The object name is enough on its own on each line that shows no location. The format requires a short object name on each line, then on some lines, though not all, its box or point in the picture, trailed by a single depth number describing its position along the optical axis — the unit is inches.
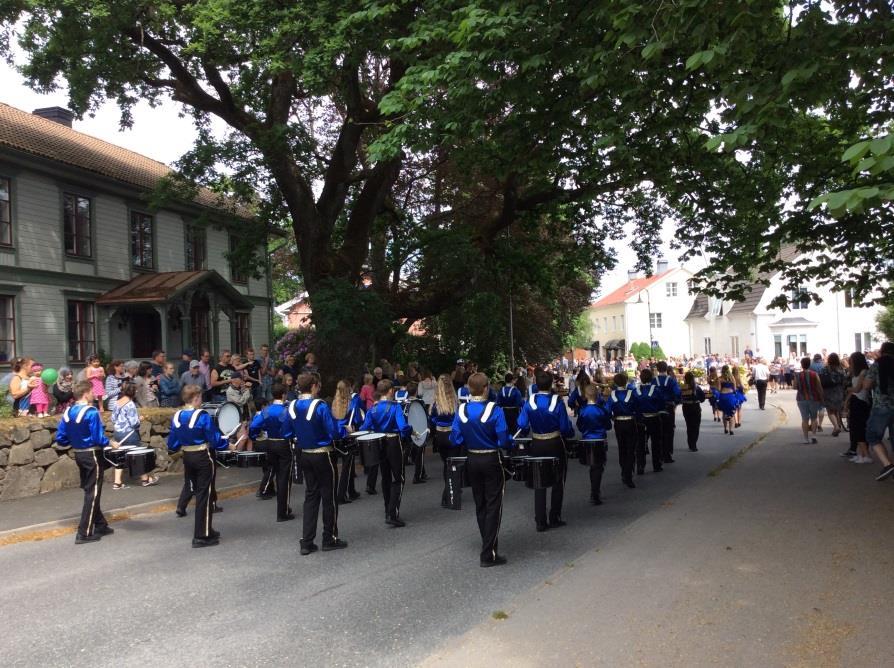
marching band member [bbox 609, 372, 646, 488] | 454.0
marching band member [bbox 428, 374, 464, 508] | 374.9
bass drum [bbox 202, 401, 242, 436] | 368.8
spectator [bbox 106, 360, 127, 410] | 535.5
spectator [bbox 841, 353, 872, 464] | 482.3
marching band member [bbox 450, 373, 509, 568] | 288.7
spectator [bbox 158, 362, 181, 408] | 582.9
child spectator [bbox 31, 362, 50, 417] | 488.7
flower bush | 1103.0
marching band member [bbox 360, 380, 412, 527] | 357.1
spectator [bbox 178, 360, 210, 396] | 593.0
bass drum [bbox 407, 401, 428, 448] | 414.9
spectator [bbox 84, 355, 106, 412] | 530.9
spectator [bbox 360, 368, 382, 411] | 551.5
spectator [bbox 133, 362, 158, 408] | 557.9
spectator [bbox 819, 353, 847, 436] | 639.8
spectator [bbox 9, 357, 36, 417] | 480.7
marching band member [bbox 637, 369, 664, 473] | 500.4
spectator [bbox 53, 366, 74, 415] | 512.1
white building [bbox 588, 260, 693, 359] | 2748.5
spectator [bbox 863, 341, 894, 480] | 426.6
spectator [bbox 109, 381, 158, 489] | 420.2
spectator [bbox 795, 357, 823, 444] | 601.5
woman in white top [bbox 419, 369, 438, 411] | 612.1
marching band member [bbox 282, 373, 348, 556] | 311.4
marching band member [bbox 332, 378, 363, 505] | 369.7
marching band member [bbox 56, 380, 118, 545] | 337.4
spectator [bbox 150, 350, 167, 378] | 579.3
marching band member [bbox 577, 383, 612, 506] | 381.7
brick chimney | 1069.8
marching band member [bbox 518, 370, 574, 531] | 335.0
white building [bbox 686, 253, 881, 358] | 1952.5
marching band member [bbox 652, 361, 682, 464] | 526.6
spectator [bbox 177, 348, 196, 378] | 627.9
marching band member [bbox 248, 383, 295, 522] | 375.2
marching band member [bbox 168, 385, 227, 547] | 330.6
